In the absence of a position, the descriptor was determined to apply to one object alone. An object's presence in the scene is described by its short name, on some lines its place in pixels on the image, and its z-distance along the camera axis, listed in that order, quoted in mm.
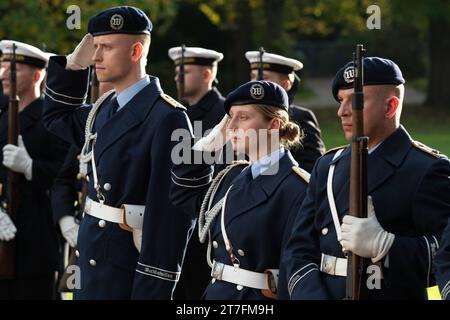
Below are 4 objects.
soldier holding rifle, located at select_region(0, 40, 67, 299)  16328
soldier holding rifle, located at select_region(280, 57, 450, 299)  9805
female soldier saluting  11086
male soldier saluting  11750
